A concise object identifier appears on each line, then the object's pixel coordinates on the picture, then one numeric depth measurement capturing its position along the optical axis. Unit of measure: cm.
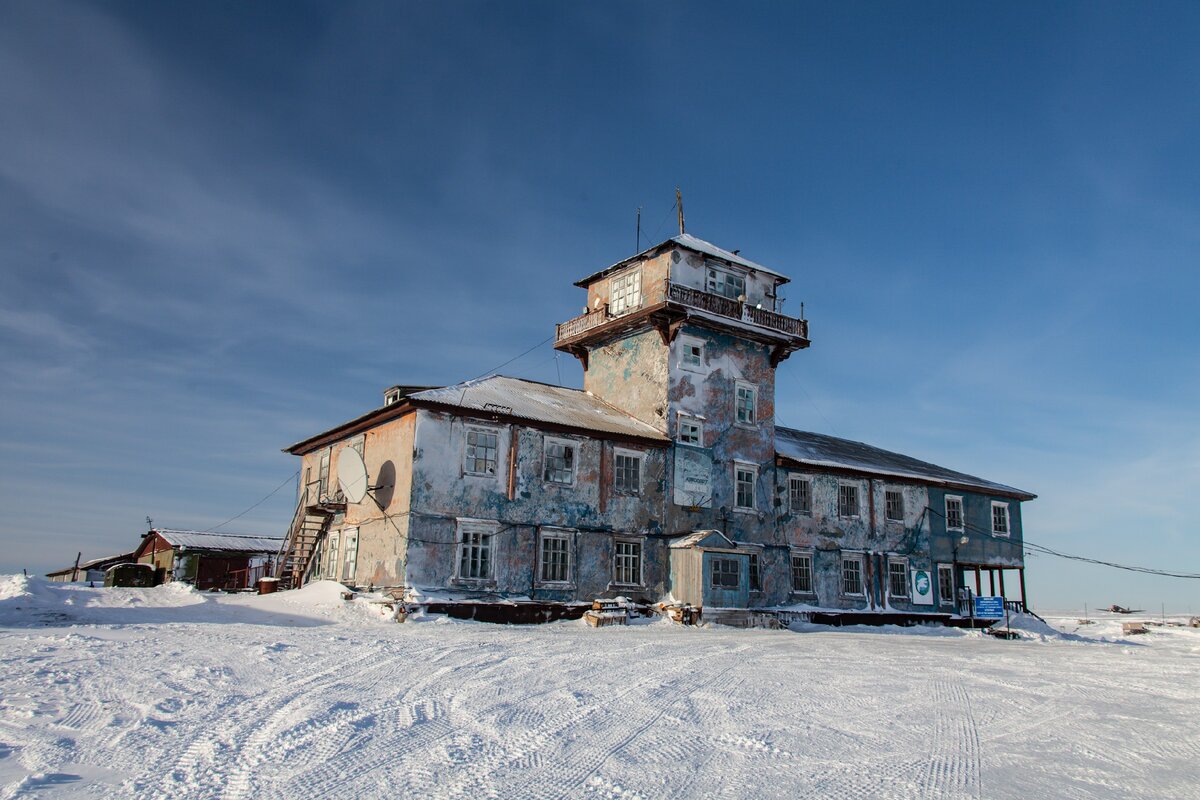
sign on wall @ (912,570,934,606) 3544
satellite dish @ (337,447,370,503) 2595
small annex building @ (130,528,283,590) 4249
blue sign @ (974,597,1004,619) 3134
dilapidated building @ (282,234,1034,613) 2506
